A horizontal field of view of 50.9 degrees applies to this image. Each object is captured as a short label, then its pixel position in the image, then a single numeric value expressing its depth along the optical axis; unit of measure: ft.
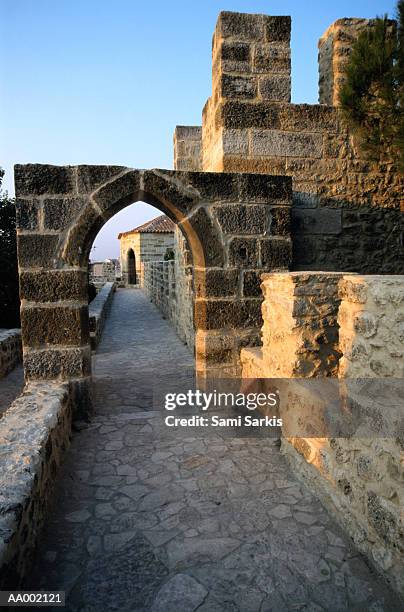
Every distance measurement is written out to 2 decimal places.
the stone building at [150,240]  79.00
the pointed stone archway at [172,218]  11.74
